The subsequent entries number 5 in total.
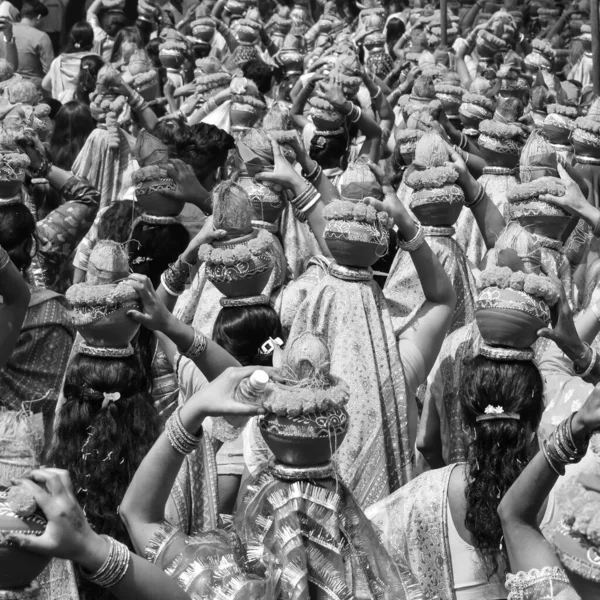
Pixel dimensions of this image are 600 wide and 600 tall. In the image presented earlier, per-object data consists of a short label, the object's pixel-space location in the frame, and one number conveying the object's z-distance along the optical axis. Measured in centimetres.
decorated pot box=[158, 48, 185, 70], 1081
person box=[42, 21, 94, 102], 1091
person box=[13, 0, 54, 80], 1142
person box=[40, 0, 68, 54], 1425
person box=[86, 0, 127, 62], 1218
